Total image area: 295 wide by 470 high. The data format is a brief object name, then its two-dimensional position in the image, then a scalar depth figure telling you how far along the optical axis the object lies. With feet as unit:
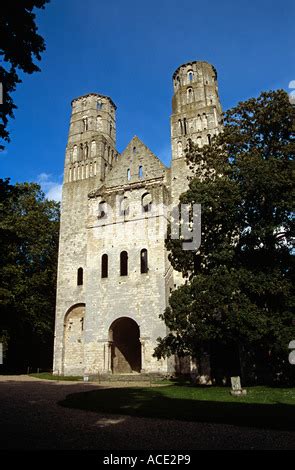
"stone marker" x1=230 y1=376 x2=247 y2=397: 48.47
